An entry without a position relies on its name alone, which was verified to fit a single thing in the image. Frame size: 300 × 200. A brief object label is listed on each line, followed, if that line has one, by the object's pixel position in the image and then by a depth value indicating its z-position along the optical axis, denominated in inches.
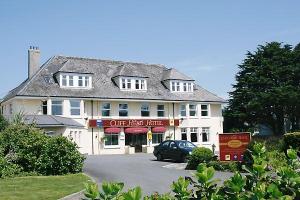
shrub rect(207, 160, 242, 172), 920.9
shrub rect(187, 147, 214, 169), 998.7
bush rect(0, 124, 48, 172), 926.4
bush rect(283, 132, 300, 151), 952.9
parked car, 1209.1
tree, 2057.1
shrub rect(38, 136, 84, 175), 908.6
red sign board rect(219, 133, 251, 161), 984.3
